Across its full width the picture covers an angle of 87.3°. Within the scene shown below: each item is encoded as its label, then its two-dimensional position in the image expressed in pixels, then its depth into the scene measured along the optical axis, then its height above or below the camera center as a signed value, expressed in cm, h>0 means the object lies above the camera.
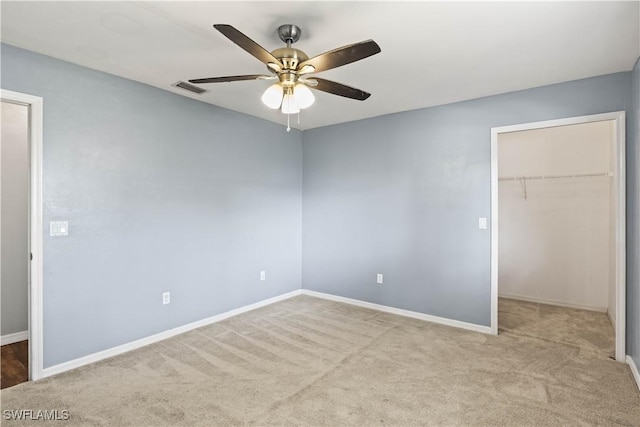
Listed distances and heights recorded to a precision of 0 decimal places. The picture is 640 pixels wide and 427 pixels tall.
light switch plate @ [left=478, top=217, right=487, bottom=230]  351 -11
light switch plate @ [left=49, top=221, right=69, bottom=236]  260 -12
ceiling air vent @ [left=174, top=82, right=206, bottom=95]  316 +121
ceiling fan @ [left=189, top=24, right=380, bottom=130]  170 +83
